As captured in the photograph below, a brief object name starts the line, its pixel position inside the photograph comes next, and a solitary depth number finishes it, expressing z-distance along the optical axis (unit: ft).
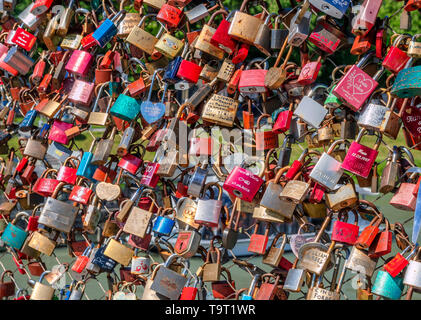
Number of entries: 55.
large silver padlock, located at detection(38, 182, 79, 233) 8.52
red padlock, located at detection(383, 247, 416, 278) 6.06
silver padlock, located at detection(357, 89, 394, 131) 6.20
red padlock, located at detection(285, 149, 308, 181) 6.75
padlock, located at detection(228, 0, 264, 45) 7.16
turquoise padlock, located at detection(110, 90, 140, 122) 8.15
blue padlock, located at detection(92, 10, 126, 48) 8.41
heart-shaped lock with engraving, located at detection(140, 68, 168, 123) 7.98
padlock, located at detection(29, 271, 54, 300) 8.46
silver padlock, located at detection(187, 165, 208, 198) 7.34
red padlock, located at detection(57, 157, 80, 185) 8.79
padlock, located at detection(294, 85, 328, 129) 6.63
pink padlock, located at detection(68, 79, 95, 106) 8.78
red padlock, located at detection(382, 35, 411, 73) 6.18
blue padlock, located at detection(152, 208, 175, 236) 7.59
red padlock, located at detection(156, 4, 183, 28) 7.89
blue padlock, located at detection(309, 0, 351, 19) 6.41
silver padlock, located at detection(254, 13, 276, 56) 7.13
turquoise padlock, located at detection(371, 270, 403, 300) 6.11
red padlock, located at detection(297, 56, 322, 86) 6.61
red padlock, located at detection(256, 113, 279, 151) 7.25
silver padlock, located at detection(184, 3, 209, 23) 7.88
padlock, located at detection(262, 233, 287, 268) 6.89
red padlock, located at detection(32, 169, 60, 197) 8.93
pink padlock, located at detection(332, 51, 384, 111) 6.30
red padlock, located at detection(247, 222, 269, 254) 6.84
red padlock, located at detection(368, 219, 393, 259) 6.10
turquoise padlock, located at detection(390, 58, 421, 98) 5.78
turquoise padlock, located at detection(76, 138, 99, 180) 8.49
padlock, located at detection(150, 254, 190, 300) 7.14
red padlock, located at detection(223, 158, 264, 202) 6.85
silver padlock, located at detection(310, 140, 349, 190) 6.39
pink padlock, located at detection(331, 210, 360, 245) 6.41
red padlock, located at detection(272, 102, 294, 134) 6.89
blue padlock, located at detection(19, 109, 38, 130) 9.54
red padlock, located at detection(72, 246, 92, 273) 8.39
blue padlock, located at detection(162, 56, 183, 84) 7.77
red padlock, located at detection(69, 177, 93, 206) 8.50
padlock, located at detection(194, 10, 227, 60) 7.52
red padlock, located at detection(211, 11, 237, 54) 7.33
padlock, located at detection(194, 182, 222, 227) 7.14
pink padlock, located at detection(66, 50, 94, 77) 8.87
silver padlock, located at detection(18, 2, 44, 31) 9.72
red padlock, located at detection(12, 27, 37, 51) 10.03
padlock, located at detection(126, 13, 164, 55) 8.11
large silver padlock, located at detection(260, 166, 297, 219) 6.66
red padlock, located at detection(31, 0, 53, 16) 9.45
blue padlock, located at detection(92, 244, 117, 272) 8.16
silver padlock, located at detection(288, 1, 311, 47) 6.59
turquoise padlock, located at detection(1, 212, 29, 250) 9.50
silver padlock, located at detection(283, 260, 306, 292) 6.44
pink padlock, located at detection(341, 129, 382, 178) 6.24
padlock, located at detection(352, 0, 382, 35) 6.25
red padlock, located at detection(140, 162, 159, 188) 7.82
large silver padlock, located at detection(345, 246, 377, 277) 6.28
